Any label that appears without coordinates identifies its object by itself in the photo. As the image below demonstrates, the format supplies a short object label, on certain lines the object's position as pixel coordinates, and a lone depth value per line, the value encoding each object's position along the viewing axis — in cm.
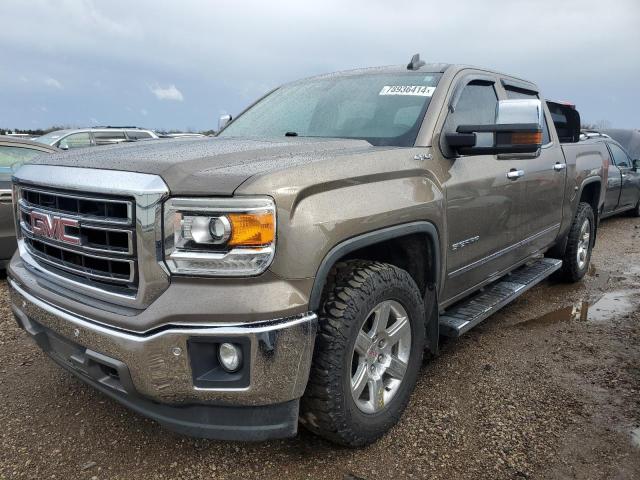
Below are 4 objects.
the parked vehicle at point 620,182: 940
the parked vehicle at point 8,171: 493
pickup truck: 192
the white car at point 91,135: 1186
